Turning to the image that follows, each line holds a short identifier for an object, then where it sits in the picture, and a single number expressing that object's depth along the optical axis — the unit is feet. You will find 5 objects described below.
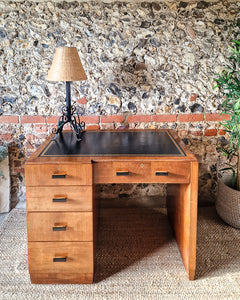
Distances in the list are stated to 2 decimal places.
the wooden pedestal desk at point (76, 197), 6.74
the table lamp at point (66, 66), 7.98
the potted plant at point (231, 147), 9.04
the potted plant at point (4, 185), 10.13
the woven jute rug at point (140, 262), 6.91
